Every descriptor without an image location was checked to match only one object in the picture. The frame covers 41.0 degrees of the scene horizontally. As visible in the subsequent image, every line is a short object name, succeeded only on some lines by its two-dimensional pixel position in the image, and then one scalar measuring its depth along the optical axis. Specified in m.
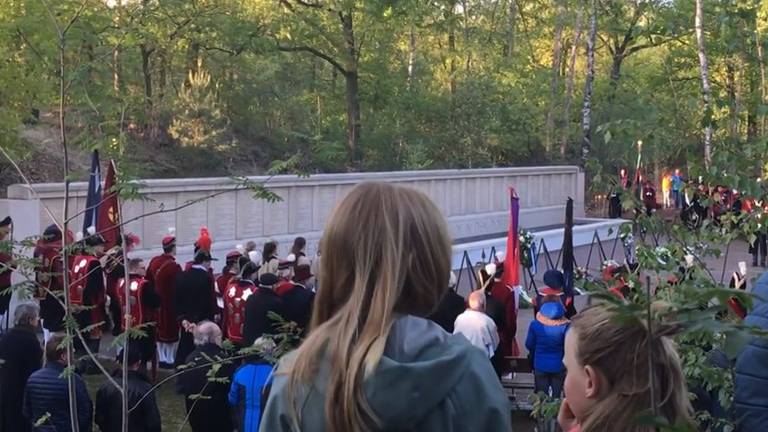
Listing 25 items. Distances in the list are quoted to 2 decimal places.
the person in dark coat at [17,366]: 7.95
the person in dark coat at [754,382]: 3.57
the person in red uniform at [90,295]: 10.77
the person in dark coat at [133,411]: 6.93
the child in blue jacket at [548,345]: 9.34
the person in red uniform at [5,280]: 11.73
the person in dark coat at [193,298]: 11.32
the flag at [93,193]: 11.52
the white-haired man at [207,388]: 7.67
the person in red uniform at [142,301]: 11.13
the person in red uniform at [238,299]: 10.70
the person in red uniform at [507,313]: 10.76
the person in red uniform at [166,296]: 11.91
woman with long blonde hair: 2.01
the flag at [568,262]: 10.84
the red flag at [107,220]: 11.49
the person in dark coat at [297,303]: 9.52
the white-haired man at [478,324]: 9.13
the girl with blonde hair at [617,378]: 2.42
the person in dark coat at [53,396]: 6.79
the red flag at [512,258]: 13.14
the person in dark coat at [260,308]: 9.22
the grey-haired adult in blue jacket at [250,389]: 6.96
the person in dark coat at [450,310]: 9.90
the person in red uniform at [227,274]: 12.23
